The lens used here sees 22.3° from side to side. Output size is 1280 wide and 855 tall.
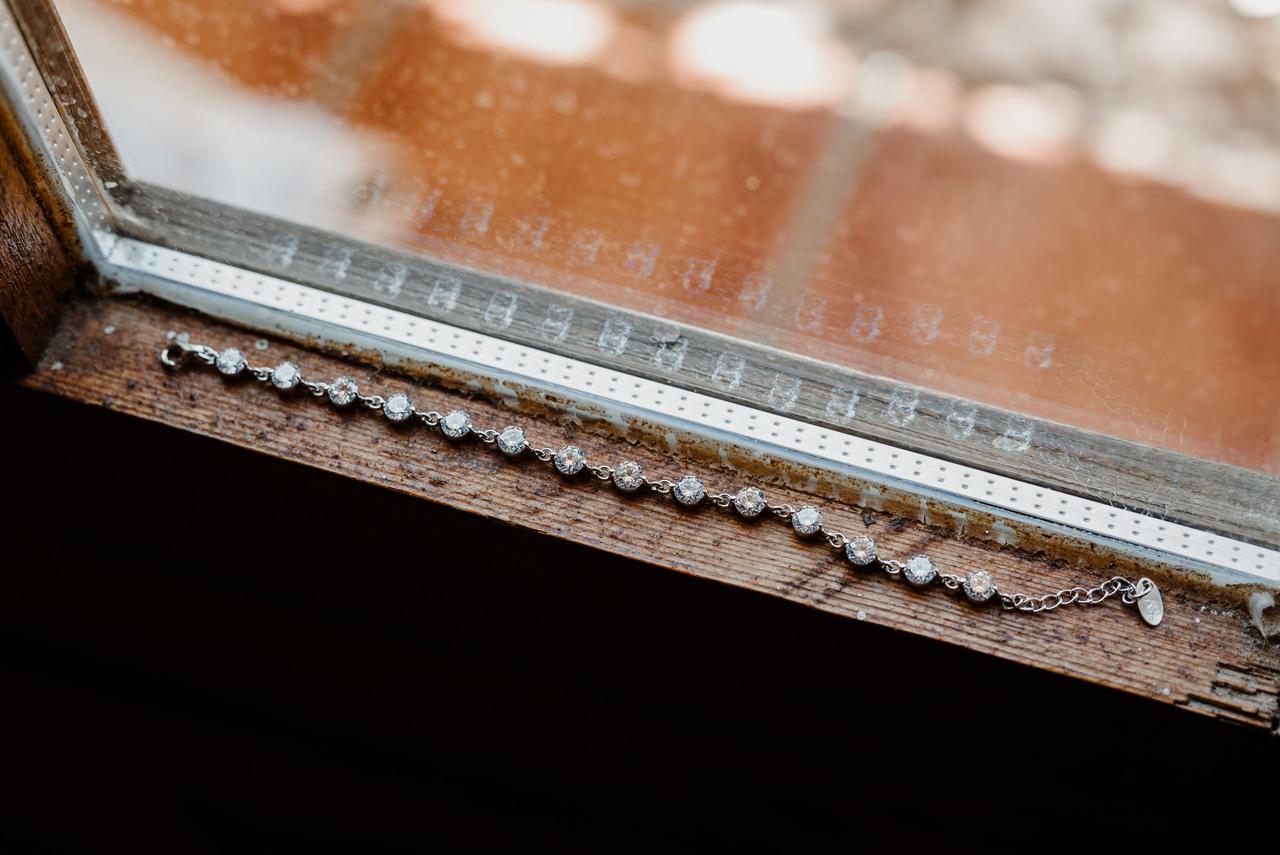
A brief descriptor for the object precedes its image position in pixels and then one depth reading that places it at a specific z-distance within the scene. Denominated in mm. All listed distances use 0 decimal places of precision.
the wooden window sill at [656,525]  637
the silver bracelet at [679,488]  642
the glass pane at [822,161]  695
